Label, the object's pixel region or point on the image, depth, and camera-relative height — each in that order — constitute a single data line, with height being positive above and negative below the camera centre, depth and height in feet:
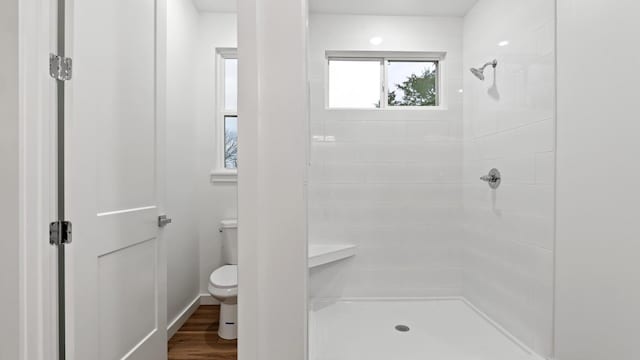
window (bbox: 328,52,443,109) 8.45 +2.55
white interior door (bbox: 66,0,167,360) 3.97 -0.14
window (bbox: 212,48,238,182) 9.73 +2.01
